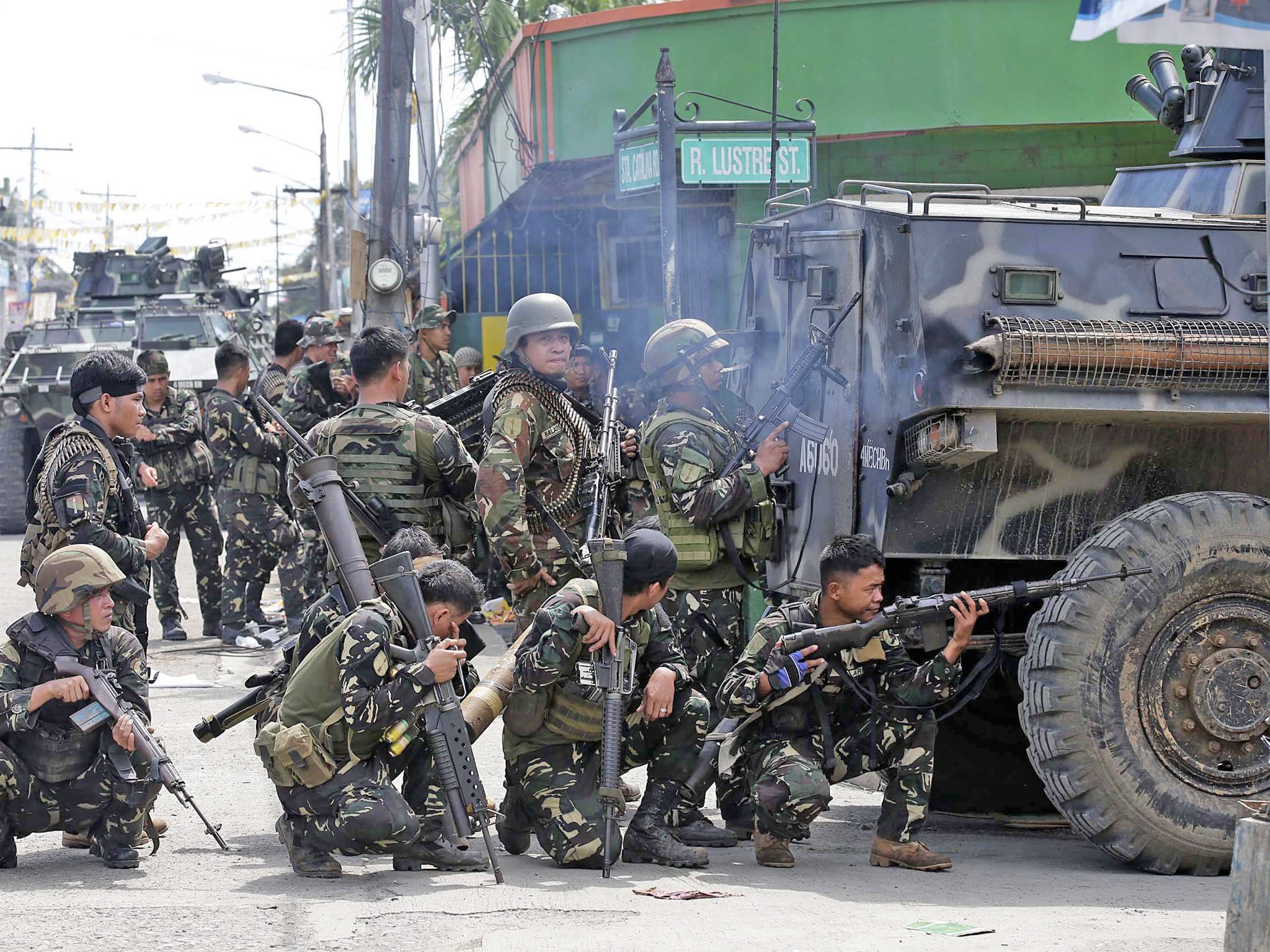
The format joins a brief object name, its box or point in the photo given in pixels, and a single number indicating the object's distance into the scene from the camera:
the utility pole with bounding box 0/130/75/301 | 62.86
